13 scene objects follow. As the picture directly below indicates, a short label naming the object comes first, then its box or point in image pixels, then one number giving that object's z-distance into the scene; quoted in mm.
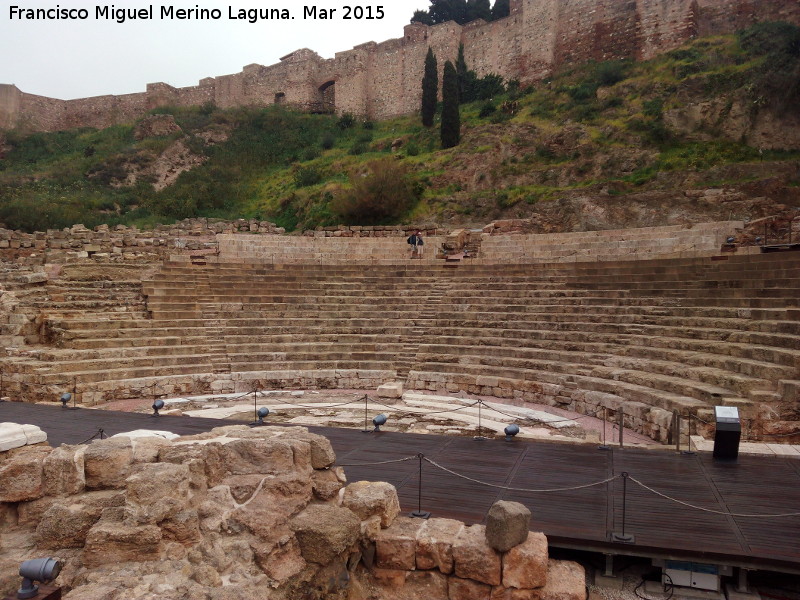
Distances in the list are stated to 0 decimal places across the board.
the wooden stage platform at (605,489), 4168
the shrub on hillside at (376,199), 22797
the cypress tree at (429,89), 31969
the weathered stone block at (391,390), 10273
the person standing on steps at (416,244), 17391
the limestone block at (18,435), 4391
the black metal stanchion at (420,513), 4617
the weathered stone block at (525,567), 3893
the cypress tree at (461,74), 34219
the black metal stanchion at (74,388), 9439
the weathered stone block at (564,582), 3893
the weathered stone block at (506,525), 3881
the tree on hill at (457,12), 40688
